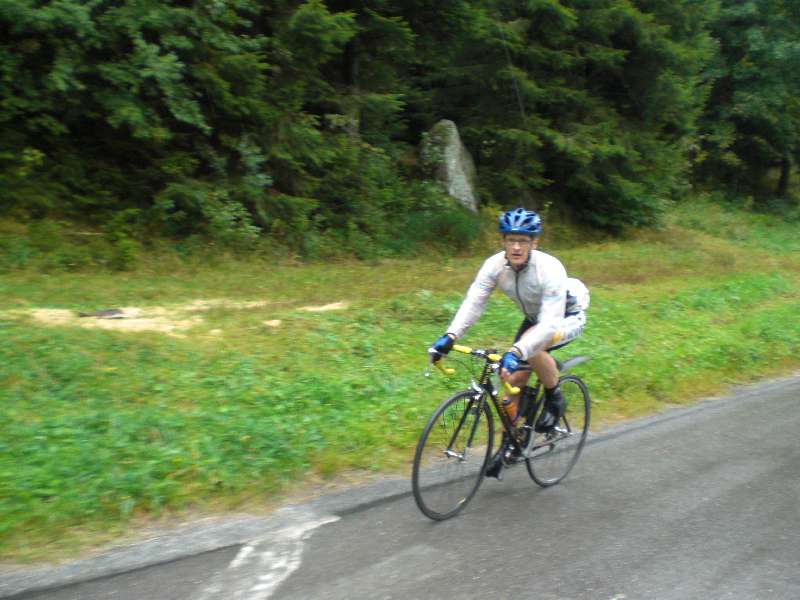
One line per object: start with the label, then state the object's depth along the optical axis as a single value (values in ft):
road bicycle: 17.33
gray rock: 66.28
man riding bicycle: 17.67
